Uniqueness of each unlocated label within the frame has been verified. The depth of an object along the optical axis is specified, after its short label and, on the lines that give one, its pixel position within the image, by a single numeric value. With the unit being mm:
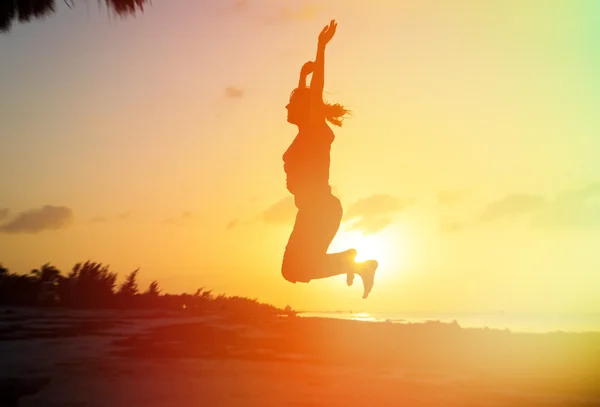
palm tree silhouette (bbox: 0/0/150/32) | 6941
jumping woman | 4559
